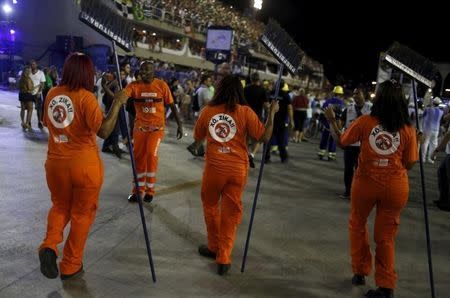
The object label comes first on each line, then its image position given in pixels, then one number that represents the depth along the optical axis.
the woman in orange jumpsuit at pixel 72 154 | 3.70
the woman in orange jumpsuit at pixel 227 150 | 4.44
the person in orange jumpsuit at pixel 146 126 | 6.63
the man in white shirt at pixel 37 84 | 13.03
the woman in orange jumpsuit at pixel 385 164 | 4.10
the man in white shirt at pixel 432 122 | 13.39
